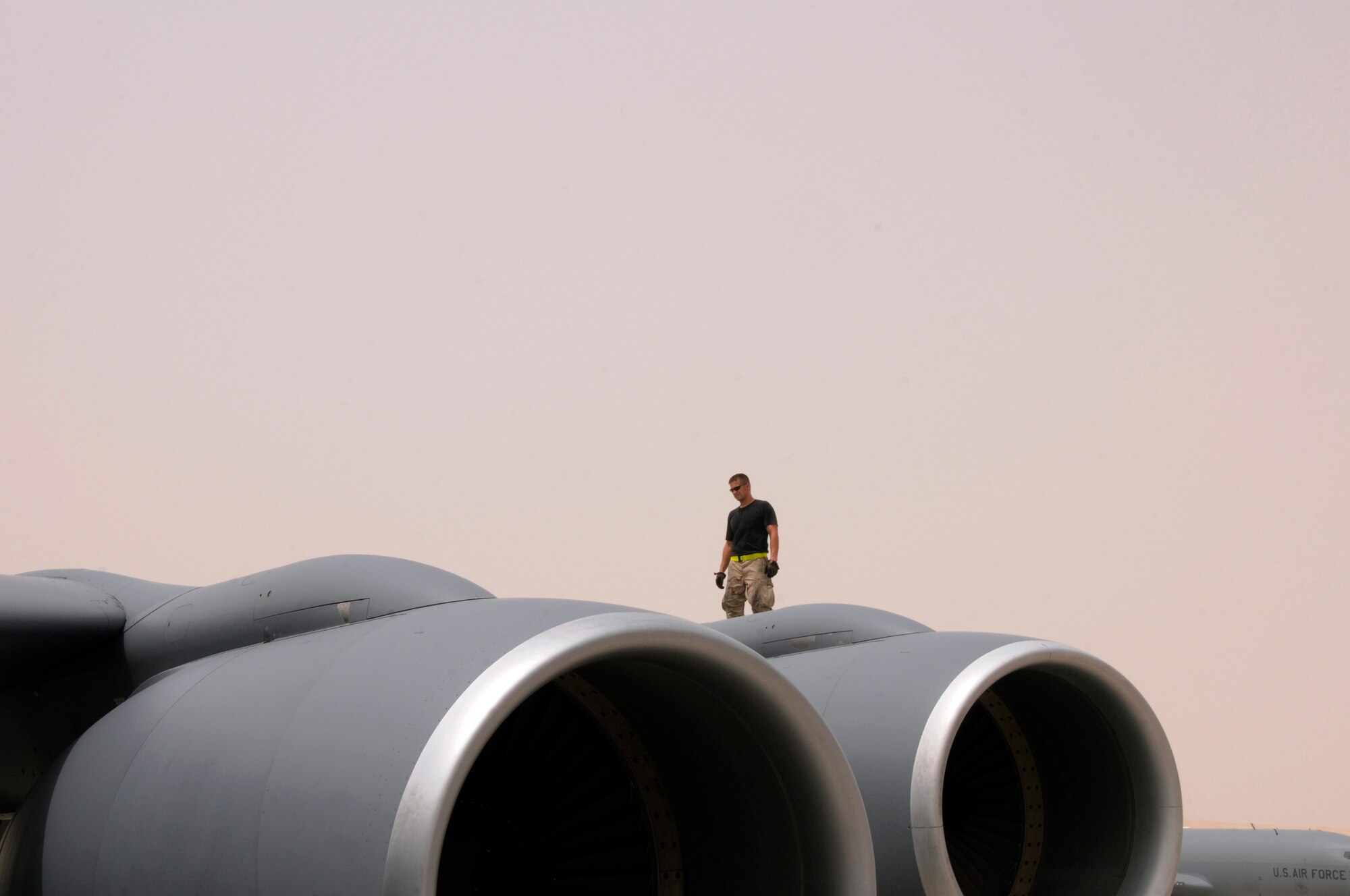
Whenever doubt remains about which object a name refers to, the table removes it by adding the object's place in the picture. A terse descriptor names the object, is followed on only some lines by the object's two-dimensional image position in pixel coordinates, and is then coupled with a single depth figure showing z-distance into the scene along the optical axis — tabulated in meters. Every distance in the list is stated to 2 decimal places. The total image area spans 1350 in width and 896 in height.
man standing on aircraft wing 16.55
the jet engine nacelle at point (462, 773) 4.71
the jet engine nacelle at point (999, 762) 8.43
